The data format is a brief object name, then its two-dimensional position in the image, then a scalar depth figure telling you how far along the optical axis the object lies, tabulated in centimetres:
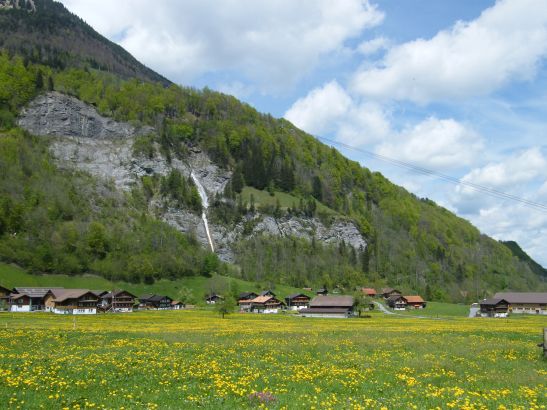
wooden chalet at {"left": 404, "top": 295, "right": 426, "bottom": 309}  17344
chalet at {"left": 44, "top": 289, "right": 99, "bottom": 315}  12700
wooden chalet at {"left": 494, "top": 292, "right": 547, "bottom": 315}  15338
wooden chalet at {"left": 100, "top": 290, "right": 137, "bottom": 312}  14038
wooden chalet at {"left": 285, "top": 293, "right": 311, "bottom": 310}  17238
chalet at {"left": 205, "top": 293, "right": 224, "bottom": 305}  17038
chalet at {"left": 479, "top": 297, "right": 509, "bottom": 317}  14612
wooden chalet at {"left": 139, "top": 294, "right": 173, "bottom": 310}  15675
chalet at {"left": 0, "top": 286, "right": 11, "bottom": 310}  12426
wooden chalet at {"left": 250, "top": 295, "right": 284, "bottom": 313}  15438
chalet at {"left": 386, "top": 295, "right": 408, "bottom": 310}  17316
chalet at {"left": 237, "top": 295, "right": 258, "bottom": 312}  16025
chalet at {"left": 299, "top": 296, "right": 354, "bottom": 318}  12975
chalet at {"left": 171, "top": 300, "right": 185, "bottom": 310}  15725
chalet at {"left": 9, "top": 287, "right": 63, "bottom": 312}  12925
